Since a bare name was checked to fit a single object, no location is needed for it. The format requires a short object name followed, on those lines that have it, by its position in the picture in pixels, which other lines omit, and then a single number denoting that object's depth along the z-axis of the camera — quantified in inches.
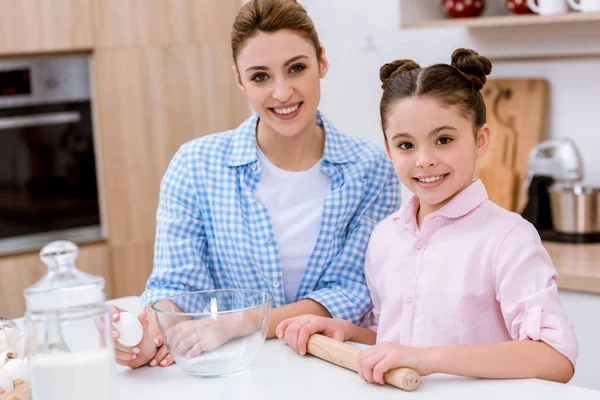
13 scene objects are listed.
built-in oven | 127.3
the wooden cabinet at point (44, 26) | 123.0
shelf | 99.1
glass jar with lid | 42.4
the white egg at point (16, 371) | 50.5
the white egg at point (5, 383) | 50.1
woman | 69.4
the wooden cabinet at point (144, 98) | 131.5
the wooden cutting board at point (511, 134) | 114.7
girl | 54.2
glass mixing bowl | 52.5
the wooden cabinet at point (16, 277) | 124.1
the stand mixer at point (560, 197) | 106.0
